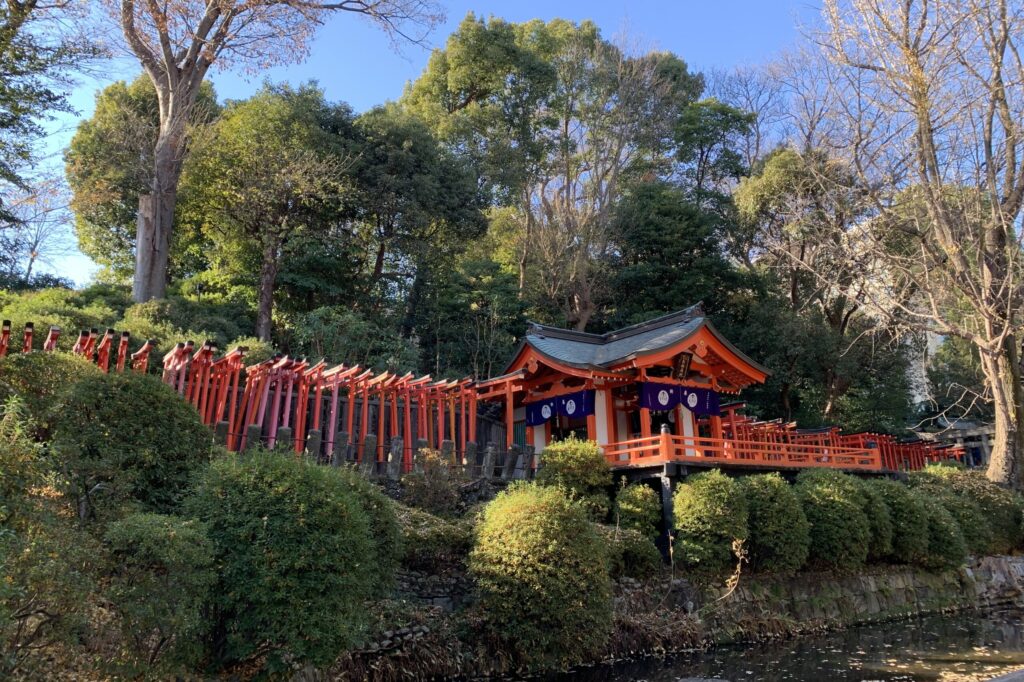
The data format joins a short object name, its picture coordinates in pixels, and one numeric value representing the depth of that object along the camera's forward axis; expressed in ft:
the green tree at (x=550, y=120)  90.74
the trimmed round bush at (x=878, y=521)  41.91
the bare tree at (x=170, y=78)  59.36
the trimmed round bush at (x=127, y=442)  20.70
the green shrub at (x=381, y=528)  24.22
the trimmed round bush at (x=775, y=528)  37.60
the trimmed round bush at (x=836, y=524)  39.60
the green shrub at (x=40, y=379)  22.77
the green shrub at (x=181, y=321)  45.60
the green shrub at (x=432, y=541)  28.89
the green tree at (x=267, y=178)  65.82
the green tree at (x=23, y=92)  39.75
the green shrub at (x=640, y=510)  37.88
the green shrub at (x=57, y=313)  37.91
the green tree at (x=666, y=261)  89.04
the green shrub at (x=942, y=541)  45.09
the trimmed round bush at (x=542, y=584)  26.78
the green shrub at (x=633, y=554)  34.99
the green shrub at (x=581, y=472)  39.58
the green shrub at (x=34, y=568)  13.48
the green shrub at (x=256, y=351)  44.38
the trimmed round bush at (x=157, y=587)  16.75
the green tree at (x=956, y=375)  91.66
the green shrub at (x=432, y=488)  34.09
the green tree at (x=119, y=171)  64.59
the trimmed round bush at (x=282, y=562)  19.63
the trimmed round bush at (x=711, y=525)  36.24
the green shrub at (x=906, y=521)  43.34
